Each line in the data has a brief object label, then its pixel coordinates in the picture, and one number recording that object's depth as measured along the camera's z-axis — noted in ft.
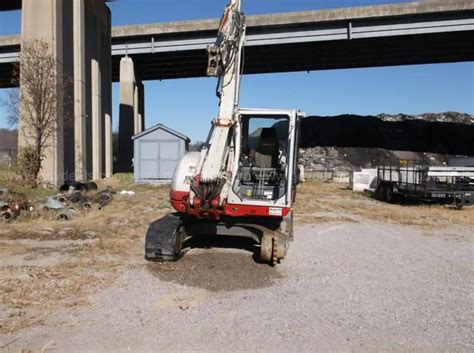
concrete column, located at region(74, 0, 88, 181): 80.74
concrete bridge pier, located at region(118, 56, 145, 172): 140.77
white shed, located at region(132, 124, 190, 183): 96.62
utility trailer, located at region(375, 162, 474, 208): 60.11
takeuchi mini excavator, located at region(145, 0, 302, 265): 27.14
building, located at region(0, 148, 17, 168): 120.94
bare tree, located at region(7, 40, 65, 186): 67.05
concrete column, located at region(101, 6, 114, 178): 103.65
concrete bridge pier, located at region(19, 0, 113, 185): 69.46
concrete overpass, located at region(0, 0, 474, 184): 96.09
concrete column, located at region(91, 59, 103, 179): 93.86
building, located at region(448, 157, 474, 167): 73.72
